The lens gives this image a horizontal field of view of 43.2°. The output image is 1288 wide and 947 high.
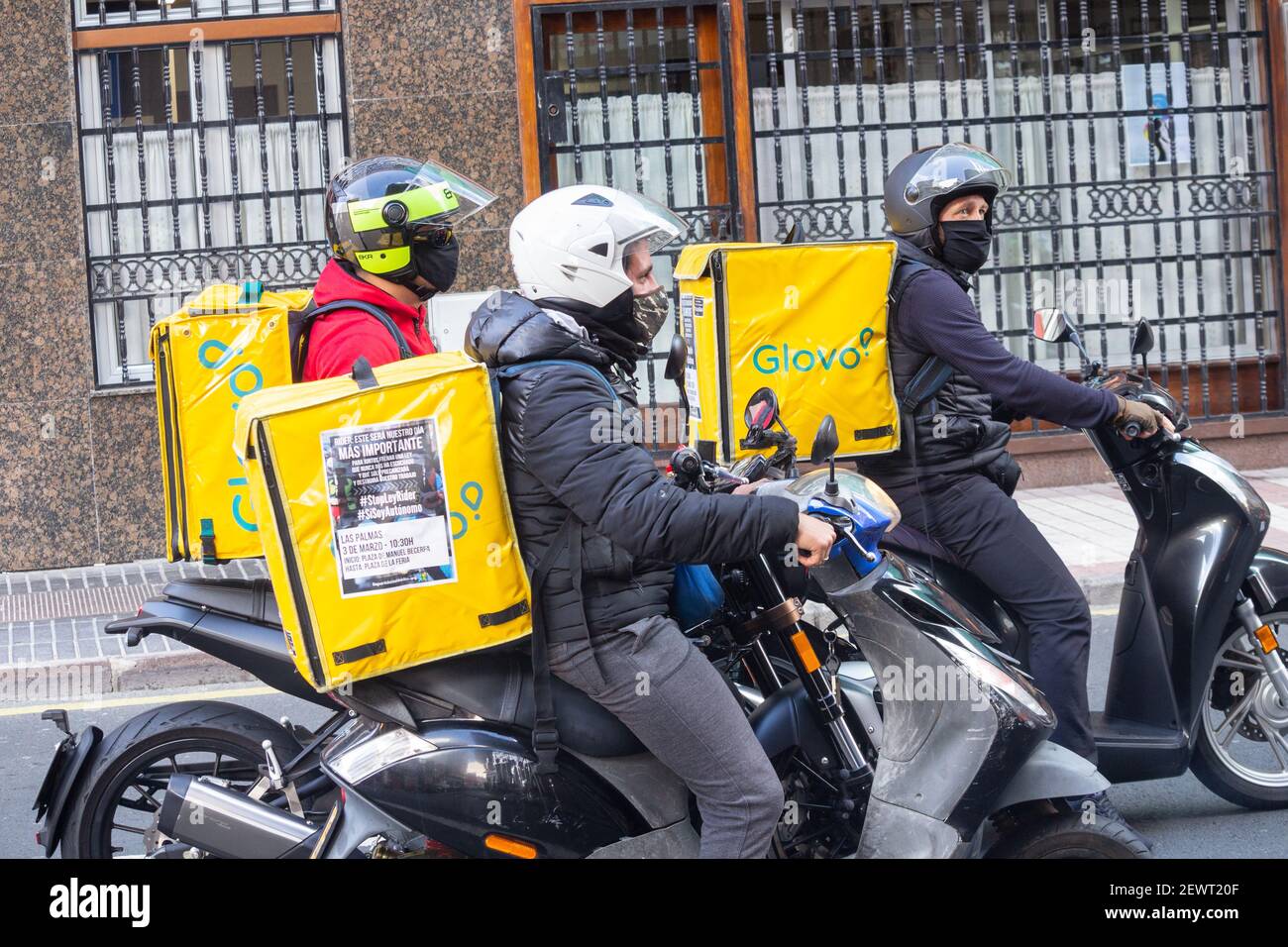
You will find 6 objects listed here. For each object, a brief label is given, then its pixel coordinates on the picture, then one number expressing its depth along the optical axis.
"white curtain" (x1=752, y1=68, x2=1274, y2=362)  10.45
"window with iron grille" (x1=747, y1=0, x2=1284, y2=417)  10.37
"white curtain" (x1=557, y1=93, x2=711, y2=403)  10.17
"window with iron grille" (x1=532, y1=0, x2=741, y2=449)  10.01
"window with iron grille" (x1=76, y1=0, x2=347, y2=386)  9.69
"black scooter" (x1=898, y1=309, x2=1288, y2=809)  4.39
